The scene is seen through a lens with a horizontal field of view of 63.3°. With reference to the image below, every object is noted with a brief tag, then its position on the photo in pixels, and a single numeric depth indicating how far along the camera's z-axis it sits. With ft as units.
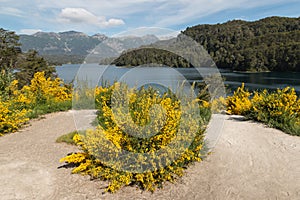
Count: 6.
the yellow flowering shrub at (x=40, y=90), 32.78
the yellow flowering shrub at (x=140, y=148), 12.26
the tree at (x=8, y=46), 102.22
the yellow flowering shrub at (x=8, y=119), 22.08
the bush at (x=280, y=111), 22.04
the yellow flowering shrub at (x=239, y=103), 28.68
